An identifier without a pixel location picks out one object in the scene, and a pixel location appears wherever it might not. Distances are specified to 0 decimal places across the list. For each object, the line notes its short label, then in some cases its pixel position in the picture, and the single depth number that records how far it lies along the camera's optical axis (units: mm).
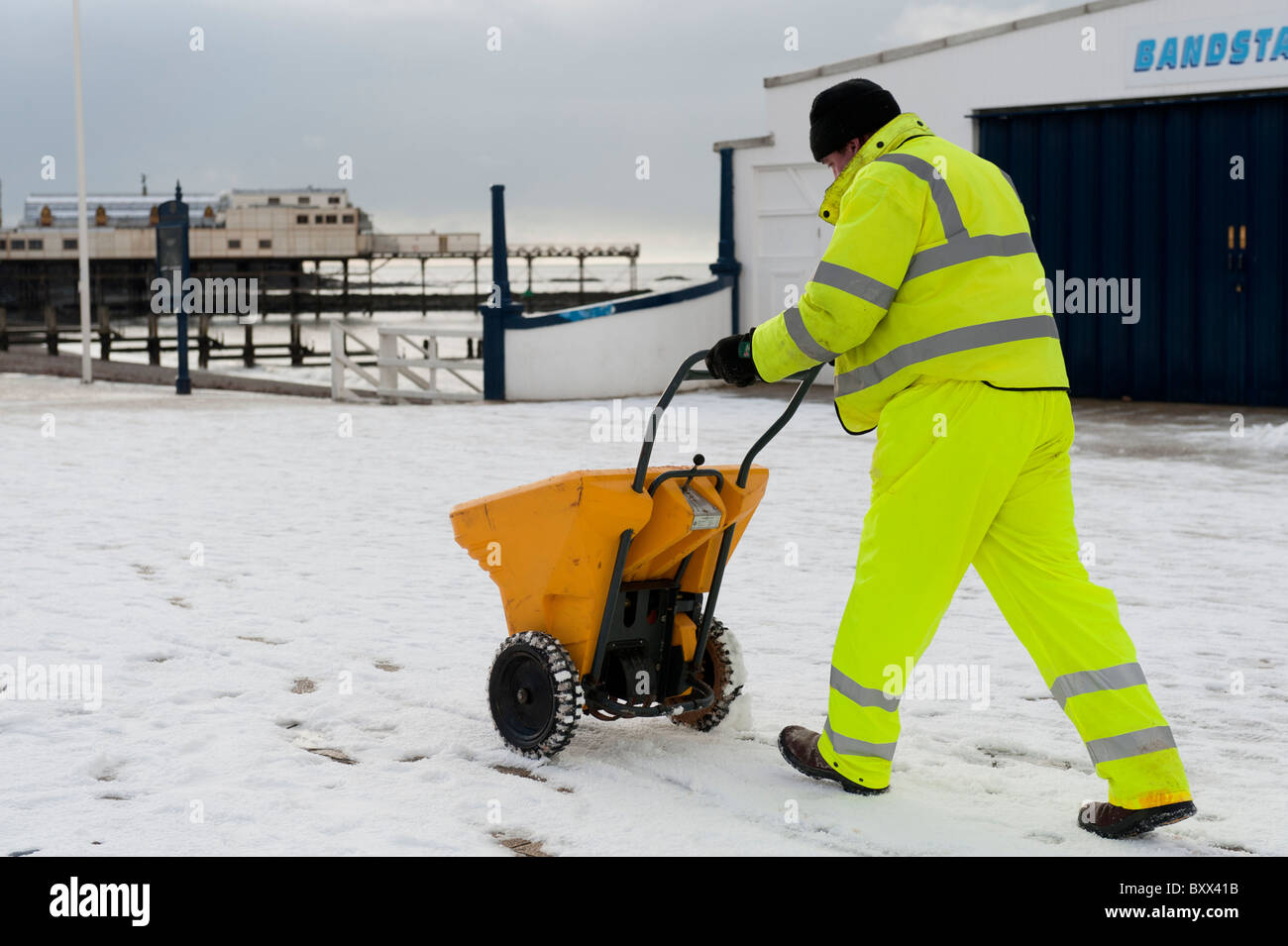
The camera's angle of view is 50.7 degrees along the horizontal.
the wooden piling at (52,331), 38781
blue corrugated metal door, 14383
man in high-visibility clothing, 3102
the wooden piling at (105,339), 40375
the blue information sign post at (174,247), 17673
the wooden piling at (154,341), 39906
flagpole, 18359
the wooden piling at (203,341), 39500
